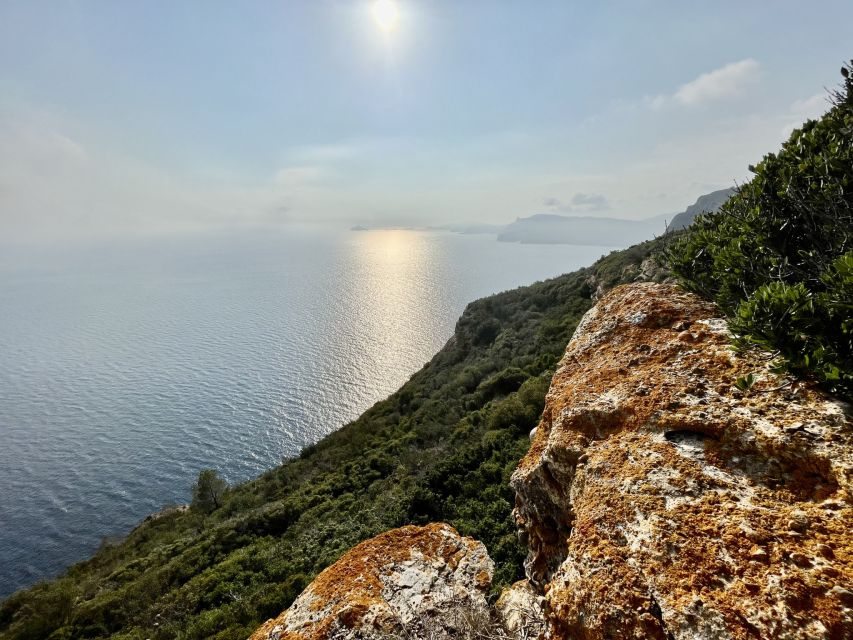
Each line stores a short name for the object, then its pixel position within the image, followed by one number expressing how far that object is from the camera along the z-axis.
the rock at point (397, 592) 4.72
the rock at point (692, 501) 2.74
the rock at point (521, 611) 4.19
